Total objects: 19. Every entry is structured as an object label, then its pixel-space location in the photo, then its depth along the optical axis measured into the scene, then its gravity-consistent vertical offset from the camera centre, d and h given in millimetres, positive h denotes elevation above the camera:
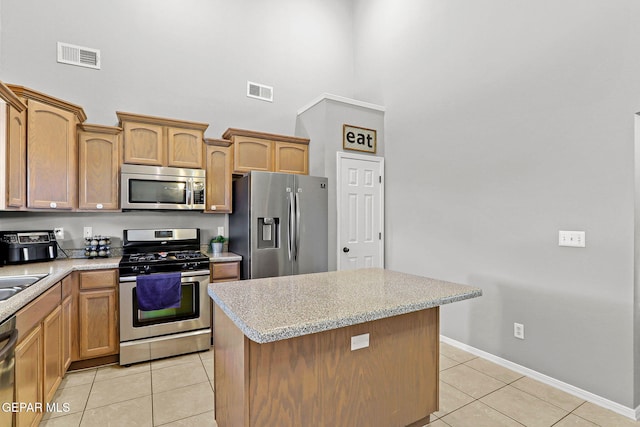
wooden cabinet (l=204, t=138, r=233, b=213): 3738 +431
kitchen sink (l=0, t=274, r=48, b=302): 2131 -458
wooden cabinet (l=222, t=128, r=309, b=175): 3871 +722
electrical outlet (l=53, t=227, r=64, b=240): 3328 -198
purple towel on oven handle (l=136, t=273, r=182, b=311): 3012 -714
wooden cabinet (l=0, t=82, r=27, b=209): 2443 +500
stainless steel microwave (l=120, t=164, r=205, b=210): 3305 +248
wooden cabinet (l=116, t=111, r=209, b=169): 3352 +735
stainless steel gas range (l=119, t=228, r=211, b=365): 3014 -914
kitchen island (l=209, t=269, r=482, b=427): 1453 -686
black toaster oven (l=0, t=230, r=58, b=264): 2742 -291
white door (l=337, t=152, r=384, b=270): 4066 +17
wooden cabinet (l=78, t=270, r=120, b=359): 2893 -890
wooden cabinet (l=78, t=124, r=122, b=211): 3174 +434
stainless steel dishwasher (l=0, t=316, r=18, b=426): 1478 -689
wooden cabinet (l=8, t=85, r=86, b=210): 2762 +526
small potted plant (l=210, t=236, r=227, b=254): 3896 -366
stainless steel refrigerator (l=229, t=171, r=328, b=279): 3521 -124
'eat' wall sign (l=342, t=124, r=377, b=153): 4105 +916
